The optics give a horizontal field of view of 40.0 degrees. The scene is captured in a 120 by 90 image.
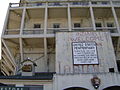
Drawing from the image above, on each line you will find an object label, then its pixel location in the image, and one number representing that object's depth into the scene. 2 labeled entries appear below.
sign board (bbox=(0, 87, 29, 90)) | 11.75
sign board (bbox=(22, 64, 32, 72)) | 17.67
